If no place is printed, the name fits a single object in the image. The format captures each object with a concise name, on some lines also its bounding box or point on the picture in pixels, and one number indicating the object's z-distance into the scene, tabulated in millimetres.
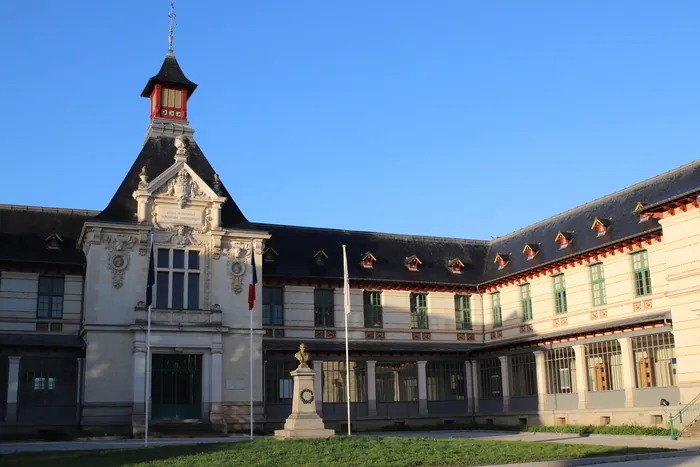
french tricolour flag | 35156
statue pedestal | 27344
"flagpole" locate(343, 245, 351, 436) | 34000
